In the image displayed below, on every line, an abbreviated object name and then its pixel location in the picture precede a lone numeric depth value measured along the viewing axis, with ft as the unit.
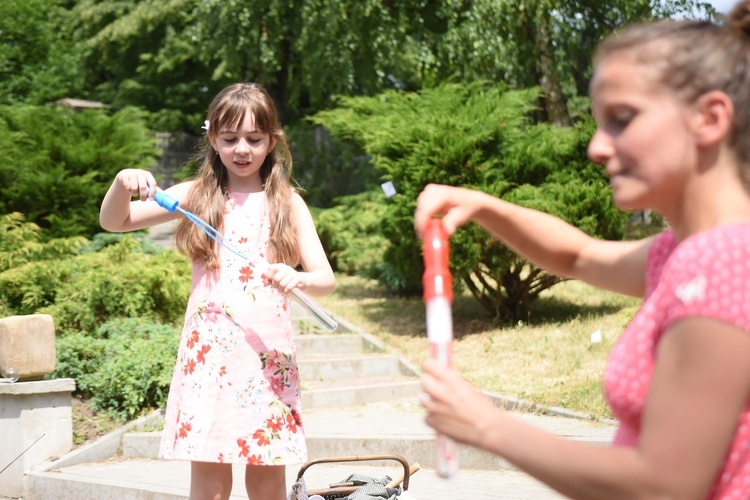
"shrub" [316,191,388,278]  42.83
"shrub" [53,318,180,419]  20.01
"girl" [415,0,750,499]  3.32
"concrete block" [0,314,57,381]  17.34
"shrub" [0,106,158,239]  34.55
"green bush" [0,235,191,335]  23.79
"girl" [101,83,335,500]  10.88
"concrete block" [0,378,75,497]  17.44
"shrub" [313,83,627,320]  28.22
